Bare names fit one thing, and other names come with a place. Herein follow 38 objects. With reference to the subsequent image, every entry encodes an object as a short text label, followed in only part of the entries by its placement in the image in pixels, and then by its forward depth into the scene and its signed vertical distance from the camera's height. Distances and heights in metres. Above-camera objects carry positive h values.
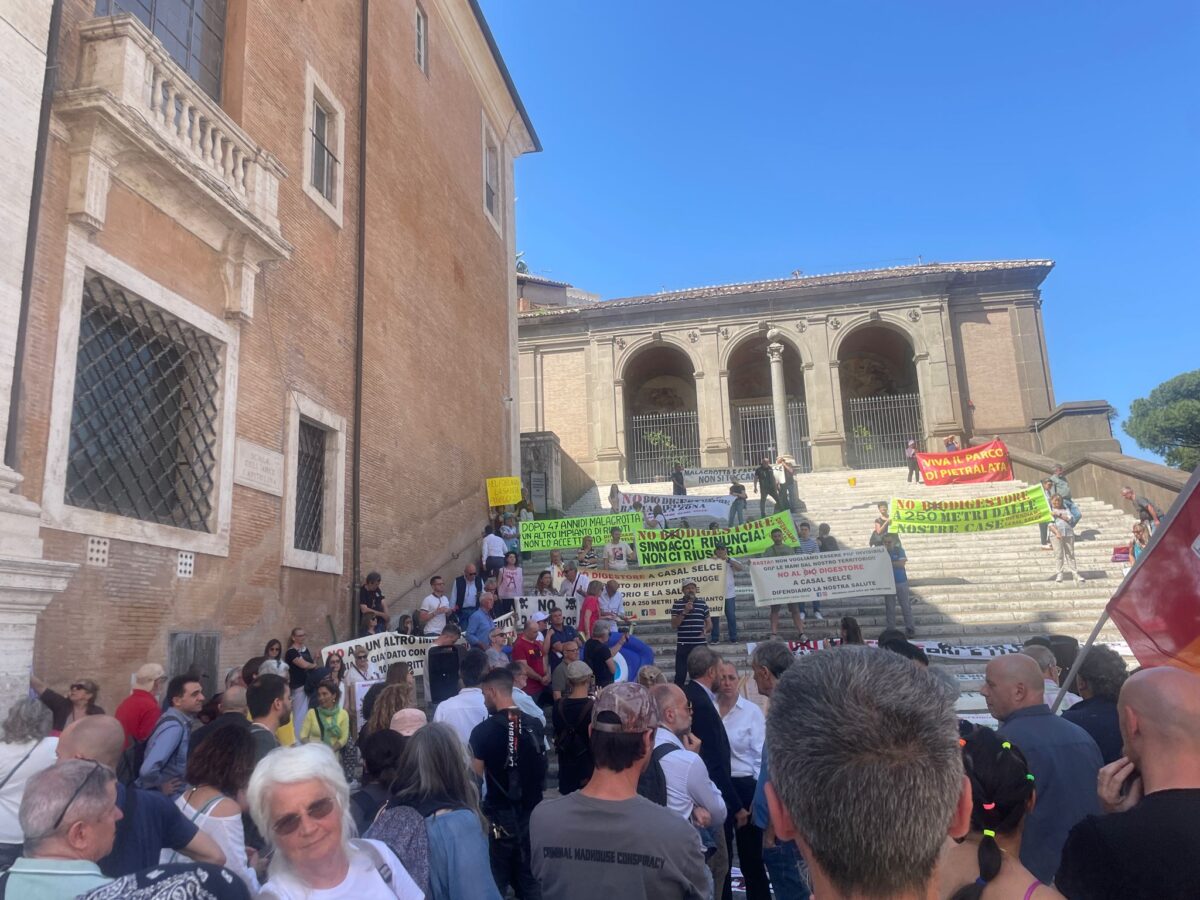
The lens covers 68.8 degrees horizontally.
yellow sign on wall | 18.27 +2.49
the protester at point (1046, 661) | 5.14 -0.39
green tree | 52.19 +10.28
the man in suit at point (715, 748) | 4.94 -0.81
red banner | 21.20 +3.19
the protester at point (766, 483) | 19.06 +2.60
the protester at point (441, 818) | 3.10 -0.73
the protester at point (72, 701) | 6.16 -0.53
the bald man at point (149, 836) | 2.91 -0.71
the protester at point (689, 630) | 10.30 -0.28
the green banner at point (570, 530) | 16.52 +1.49
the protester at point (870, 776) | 1.43 -0.29
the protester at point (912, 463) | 22.42 +3.44
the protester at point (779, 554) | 12.52 +0.77
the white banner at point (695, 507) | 19.41 +2.18
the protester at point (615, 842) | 2.76 -0.74
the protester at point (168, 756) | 4.70 -0.72
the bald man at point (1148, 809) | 2.08 -0.54
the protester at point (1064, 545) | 13.90 +0.77
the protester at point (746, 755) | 5.06 -0.88
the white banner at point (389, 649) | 9.86 -0.38
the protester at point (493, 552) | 14.99 +1.04
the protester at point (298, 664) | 8.88 -0.48
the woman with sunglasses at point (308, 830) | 2.50 -0.60
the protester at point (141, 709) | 5.96 -0.58
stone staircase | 12.41 +0.09
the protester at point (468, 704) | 5.53 -0.57
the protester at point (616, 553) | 14.91 +0.94
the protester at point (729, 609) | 12.73 -0.06
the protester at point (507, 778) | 4.66 -0.88
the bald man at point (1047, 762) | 3.28 -0.63
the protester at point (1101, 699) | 3.87 -0.49
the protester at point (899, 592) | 12.19 +0.10
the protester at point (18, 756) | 3.56 -0.57
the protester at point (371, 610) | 12.23 +0.09
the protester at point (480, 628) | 10.84 -0.19
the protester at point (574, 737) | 5.03 -0.73
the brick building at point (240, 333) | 7.91 +3.43
